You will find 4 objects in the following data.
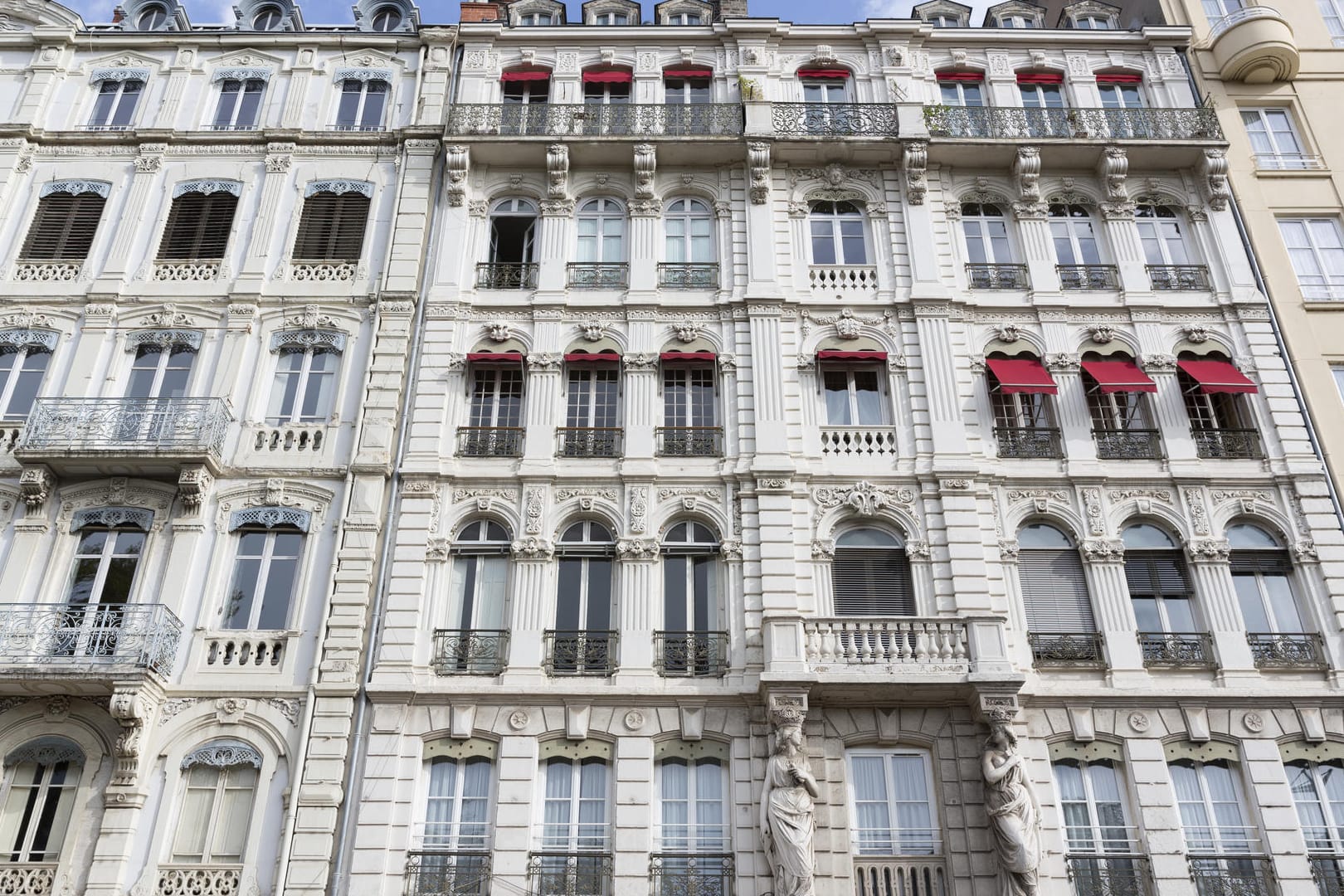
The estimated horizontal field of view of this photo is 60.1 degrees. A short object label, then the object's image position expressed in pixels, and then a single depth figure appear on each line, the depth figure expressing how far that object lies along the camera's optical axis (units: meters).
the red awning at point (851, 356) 21.86
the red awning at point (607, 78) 25.83
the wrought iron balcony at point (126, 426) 19.81
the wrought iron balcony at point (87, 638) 17.66
